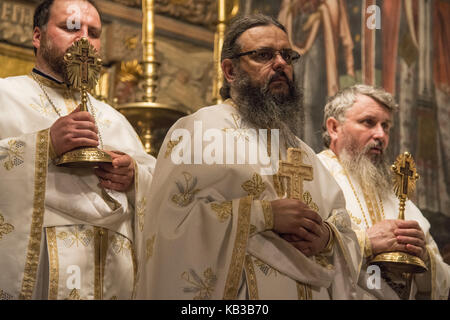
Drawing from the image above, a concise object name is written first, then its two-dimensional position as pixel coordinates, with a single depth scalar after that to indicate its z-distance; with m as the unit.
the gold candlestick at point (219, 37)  7.26
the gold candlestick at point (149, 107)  6.95
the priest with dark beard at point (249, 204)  4.09
